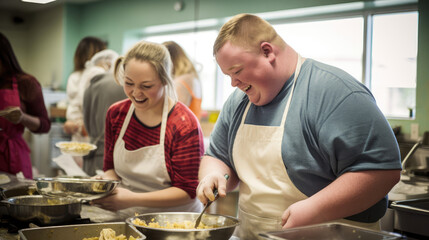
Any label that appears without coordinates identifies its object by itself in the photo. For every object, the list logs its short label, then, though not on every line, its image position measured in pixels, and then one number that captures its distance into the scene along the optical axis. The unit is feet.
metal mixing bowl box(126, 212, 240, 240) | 3.94
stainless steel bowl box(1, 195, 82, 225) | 4.89
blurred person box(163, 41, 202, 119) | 10.32
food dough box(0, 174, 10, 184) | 7.57
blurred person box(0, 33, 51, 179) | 9.06
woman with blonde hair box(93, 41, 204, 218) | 6.18
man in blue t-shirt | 4.12
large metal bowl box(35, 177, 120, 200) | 5.39
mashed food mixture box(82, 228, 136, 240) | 4.29
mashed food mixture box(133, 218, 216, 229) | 4.42
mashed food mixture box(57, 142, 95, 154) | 8.38
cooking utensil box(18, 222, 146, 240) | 4.23
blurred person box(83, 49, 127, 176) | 9.43
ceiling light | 9.17
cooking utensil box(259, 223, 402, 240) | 3.21
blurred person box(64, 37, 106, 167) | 11.33
